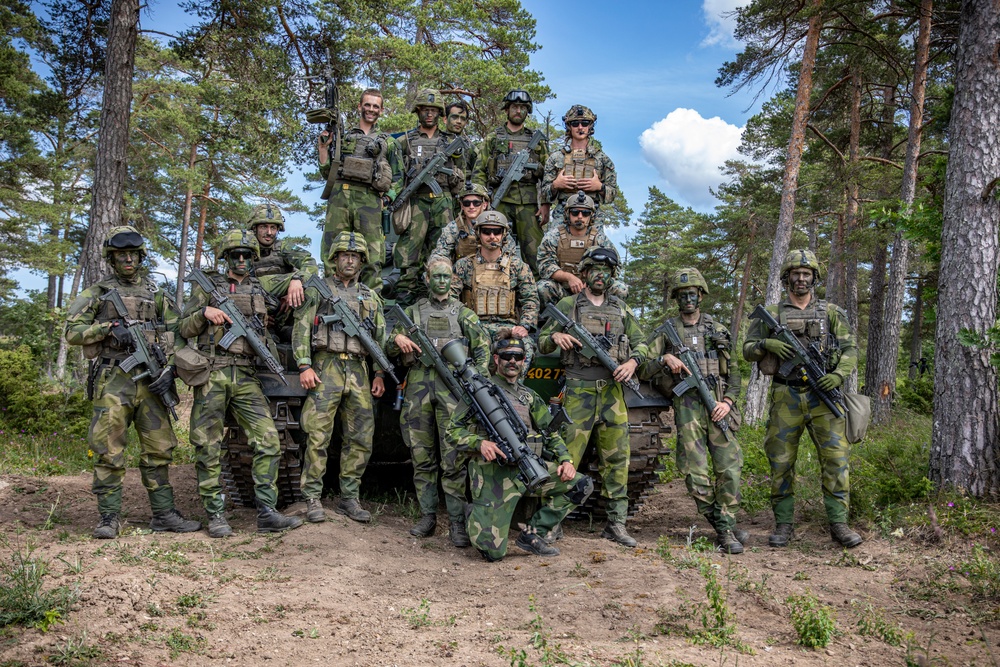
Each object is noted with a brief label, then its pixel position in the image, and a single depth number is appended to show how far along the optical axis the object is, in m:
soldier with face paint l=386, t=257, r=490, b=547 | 6.46
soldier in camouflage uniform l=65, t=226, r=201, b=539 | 6.06
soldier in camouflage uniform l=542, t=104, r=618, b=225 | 7.92
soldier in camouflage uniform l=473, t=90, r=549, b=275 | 8.53
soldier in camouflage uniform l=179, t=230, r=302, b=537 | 6.30
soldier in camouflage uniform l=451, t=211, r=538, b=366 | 7.10
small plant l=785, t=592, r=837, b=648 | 4.27
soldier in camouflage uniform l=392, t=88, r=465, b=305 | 8.34
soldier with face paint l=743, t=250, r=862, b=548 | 6.32
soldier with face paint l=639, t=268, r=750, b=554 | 6.36
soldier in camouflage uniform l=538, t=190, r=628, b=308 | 7.38
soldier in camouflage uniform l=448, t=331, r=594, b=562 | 5.95
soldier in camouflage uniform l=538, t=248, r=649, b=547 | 6.39
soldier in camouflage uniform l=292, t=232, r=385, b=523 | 6.46
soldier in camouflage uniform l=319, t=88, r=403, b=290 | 7.94
